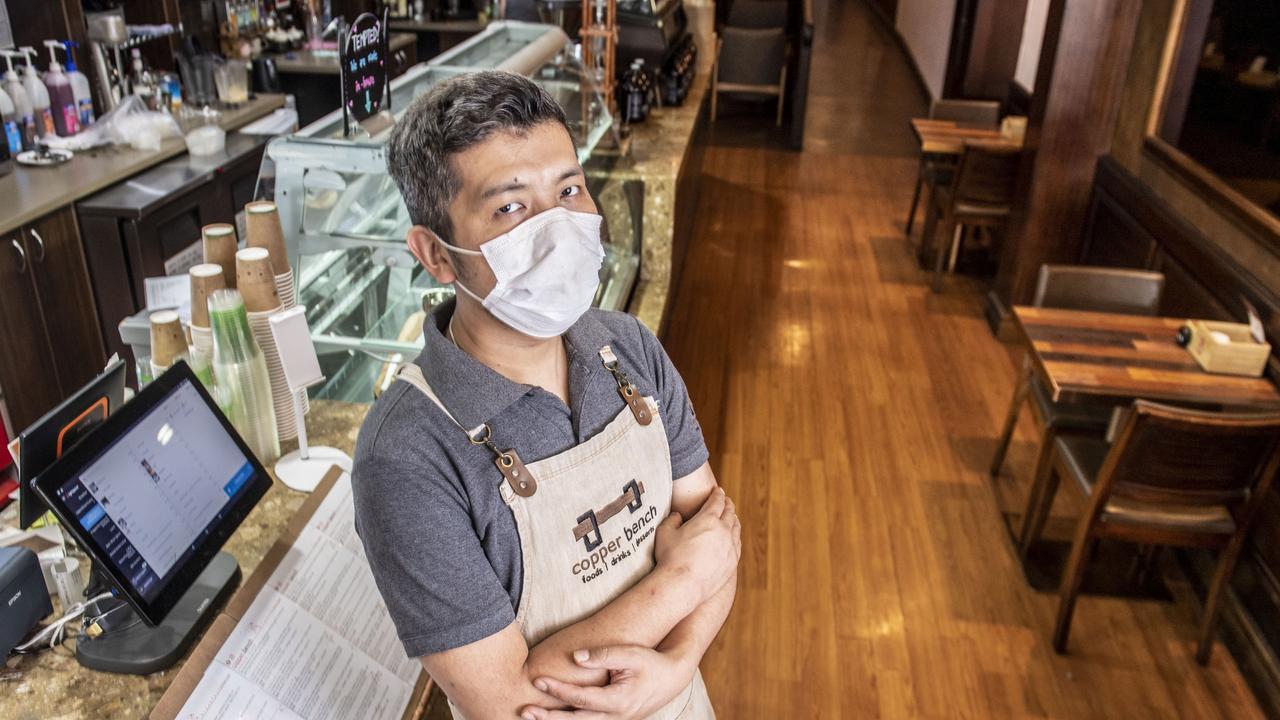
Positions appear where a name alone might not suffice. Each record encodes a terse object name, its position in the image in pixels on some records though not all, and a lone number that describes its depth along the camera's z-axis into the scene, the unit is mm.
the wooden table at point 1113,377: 2869
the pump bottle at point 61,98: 4113
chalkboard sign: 2072
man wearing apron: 1083
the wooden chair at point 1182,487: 2490
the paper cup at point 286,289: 1955
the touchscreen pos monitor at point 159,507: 1198
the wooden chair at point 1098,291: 3434
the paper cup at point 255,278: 1808
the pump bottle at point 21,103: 3877
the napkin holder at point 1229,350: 2916
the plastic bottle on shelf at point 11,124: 3832
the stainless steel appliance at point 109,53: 4379
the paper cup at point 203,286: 1755
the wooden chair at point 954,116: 5941
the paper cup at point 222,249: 1874
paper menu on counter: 1302
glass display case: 2062
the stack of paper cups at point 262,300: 1809
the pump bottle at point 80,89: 4219
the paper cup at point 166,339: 1759
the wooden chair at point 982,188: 5109
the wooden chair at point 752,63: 8703
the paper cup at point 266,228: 1910
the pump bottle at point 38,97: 3979
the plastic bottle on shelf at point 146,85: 4590
